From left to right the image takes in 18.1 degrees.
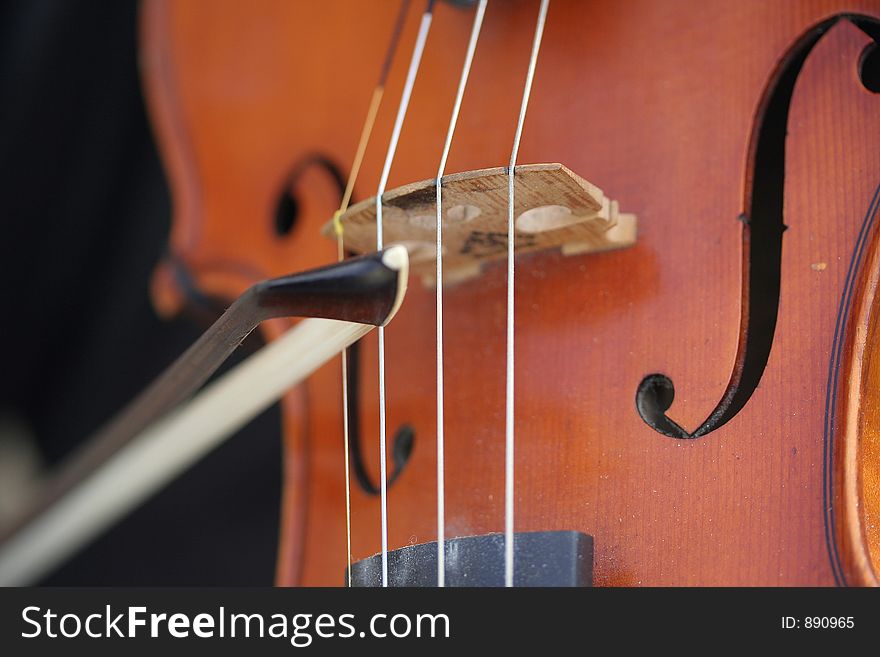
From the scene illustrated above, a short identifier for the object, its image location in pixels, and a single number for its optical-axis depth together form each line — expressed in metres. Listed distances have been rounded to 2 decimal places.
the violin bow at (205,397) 0.41
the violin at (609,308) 0.42
